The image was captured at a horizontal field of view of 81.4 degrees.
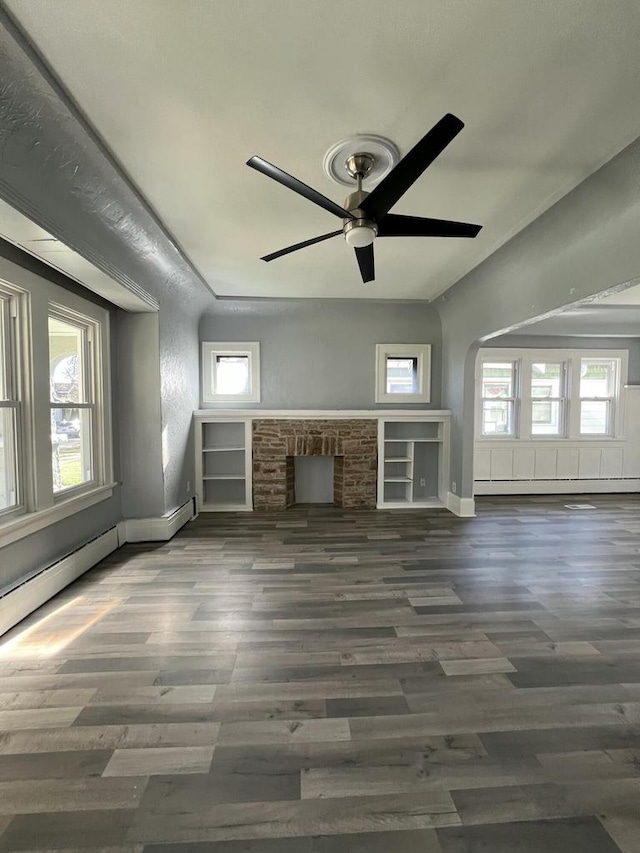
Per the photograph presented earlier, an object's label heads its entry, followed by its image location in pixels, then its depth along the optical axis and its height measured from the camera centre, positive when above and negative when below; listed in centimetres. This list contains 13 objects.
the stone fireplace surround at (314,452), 514 -70
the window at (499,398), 620 +9
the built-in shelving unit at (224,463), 532 -90
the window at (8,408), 254 -6
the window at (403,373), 553 +44
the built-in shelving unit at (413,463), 532 -89
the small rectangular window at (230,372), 540 +43
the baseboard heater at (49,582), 237 -135
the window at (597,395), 626 +15
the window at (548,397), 622 +11
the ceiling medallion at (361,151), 202 +141
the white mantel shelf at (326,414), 510 -17
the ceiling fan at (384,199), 161 +107
